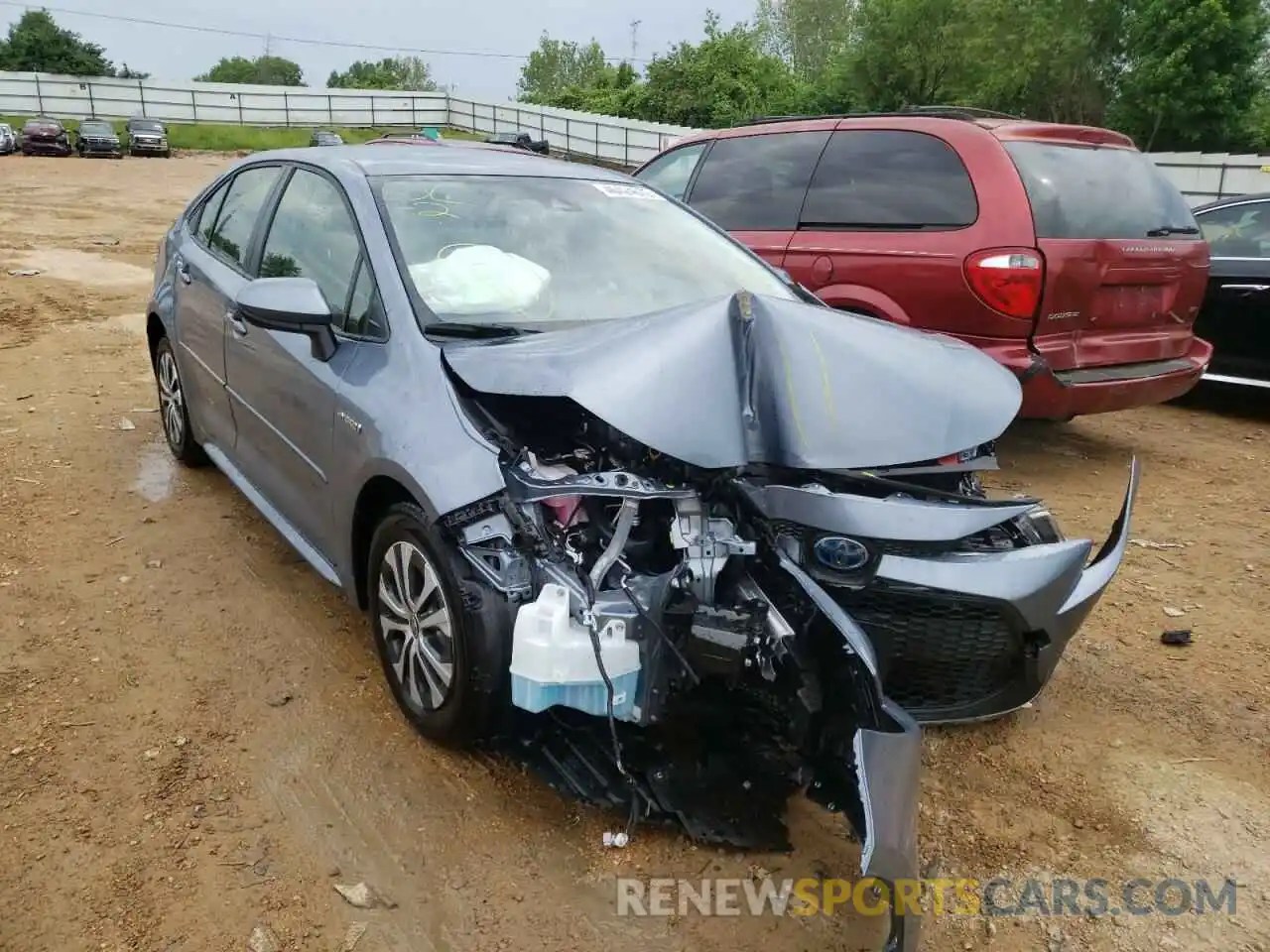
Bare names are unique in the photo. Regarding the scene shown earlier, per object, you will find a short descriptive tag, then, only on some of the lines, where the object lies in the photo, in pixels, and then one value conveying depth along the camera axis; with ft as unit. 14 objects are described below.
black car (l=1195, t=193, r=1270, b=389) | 20.84
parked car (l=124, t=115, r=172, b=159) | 113.80
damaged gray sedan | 7.55
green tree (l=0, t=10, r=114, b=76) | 193.36
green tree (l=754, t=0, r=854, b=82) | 206.80
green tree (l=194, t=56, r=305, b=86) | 312.40
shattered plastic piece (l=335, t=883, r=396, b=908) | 7.61
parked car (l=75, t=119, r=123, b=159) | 108.88
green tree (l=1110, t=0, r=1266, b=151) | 100.78
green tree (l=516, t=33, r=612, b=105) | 263.08
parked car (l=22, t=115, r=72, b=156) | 107.04
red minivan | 15.44
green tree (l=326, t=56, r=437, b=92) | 291.91
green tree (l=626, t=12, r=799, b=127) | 123.24
